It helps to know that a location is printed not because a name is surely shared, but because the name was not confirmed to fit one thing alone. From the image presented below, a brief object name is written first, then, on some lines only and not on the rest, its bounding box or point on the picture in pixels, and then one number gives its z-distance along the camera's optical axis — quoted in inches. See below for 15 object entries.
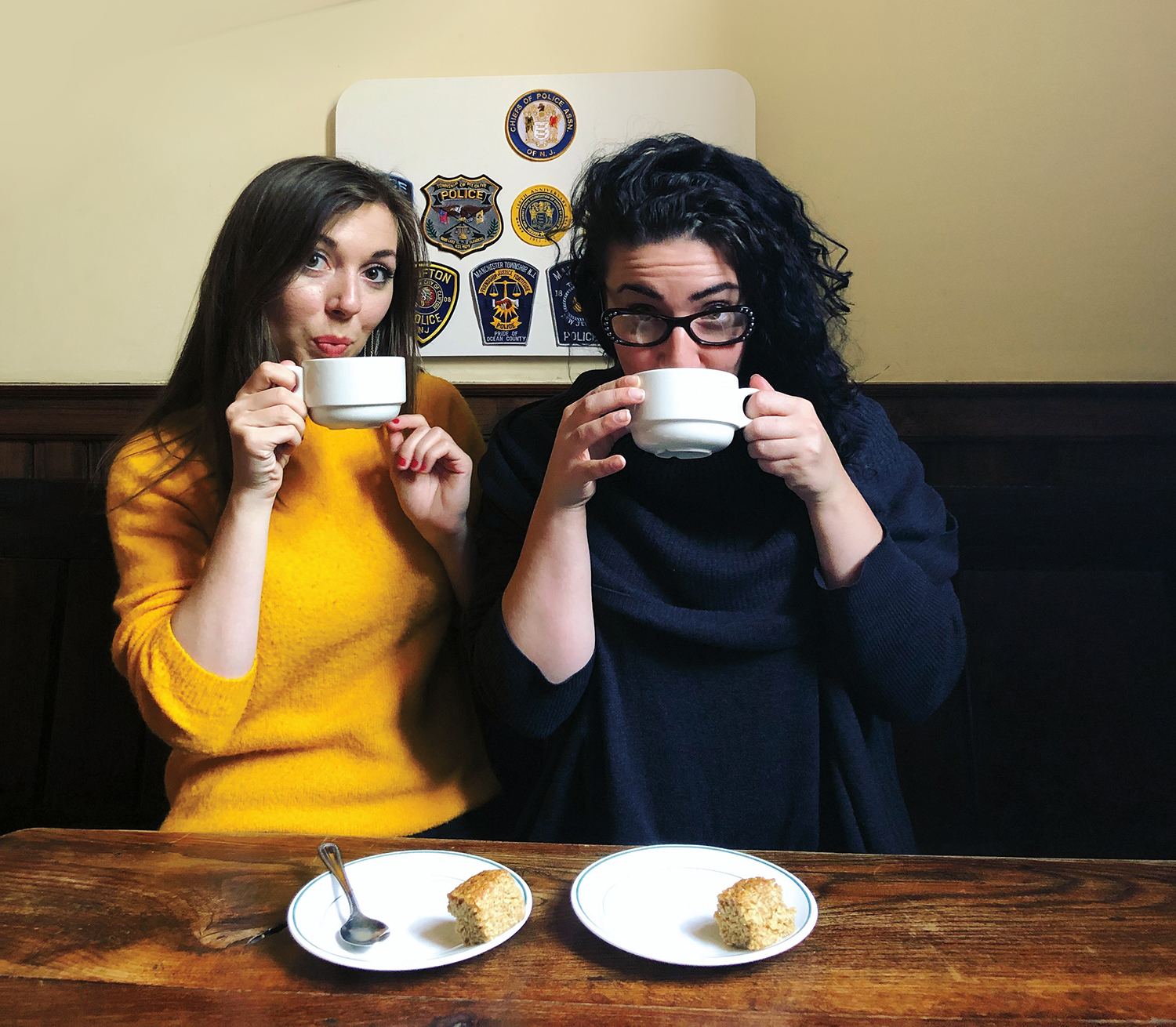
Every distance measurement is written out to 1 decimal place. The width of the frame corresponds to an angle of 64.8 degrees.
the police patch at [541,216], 66.2
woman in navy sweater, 40.3
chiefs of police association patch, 65.0
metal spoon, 26.3
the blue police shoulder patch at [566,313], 66.1
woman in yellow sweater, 43.1
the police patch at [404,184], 66.6
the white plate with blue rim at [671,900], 25.6
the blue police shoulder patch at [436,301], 67.2
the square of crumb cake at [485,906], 25.7
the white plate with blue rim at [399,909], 25.4
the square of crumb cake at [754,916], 25.2
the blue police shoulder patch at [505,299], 66.6
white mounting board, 63.6
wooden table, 23.5
